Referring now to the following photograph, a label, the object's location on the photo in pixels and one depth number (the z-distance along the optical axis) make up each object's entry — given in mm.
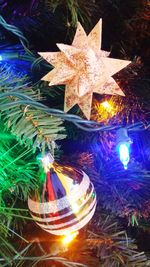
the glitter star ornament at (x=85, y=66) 459
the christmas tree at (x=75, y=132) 461
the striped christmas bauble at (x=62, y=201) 463
